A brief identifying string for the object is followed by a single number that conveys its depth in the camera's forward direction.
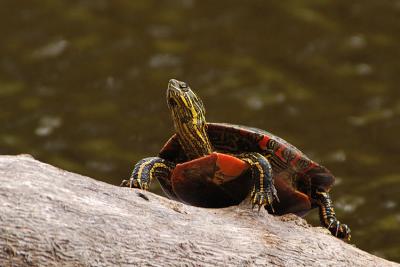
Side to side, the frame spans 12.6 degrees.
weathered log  7.18
